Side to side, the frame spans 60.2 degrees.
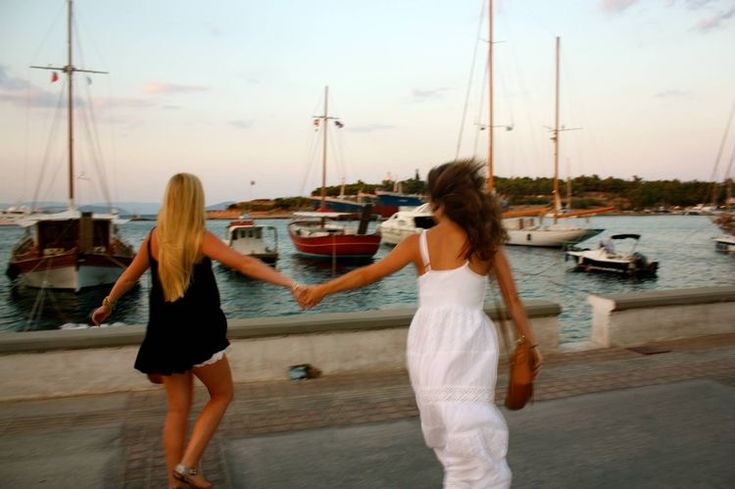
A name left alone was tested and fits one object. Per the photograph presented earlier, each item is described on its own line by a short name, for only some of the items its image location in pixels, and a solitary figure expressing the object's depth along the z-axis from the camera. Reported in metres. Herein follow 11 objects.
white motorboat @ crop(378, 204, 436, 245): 55.97
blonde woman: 2.96
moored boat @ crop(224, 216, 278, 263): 42.86
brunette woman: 2.48
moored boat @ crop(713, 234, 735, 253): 52.17
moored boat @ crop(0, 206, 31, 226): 31.22
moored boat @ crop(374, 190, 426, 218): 100.81
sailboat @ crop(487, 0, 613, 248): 53.06
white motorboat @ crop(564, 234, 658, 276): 35.84
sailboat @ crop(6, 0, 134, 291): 33.53
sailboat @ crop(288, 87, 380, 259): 45.03
